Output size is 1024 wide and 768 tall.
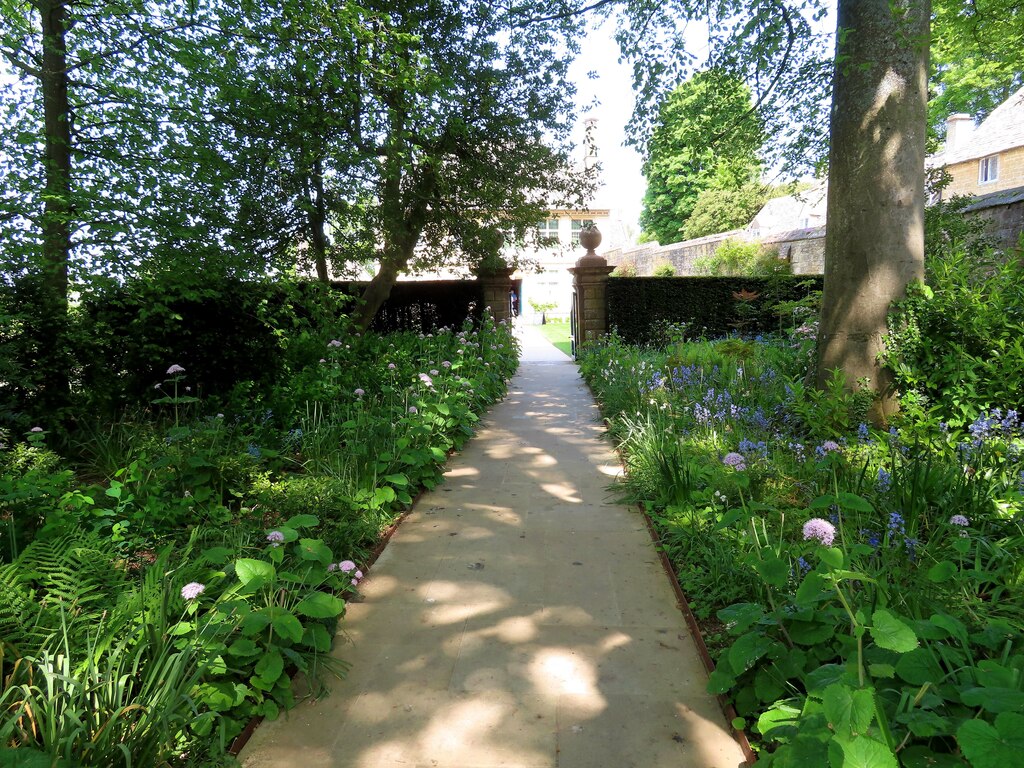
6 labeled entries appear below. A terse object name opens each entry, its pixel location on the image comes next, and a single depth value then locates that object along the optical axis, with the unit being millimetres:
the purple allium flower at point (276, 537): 2678
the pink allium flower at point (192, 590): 2213
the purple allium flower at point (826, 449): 3732
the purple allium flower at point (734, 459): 3143
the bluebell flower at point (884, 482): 3347
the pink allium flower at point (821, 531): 2270
